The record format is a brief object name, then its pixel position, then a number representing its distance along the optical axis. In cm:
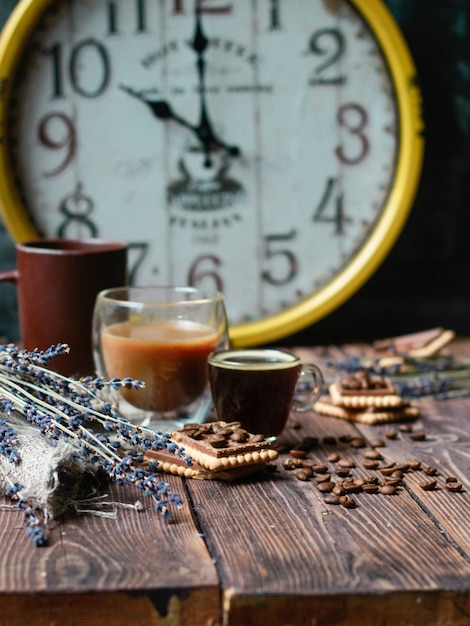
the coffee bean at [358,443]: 122
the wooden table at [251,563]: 78
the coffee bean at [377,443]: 123
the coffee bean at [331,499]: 101
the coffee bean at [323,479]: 107
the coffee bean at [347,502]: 99
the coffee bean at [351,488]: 104
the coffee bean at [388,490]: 104
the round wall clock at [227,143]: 166
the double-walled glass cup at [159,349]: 123
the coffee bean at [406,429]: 129
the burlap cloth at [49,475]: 94
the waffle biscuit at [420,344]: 167
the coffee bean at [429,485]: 105
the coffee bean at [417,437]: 125
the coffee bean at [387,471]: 110
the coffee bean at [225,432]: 110
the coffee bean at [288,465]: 112
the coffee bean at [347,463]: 113
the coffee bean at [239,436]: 109
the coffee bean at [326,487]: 104
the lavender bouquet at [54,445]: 94
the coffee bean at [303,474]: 108
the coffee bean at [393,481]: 106
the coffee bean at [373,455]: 116
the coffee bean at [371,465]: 112
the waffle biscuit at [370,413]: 134
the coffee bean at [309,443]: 121
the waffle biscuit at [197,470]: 107
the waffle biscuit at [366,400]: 135
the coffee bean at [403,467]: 111
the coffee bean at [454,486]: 105
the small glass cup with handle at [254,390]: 118
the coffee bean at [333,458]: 115
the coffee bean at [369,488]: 104
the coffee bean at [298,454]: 116
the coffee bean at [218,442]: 107
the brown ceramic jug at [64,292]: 134
